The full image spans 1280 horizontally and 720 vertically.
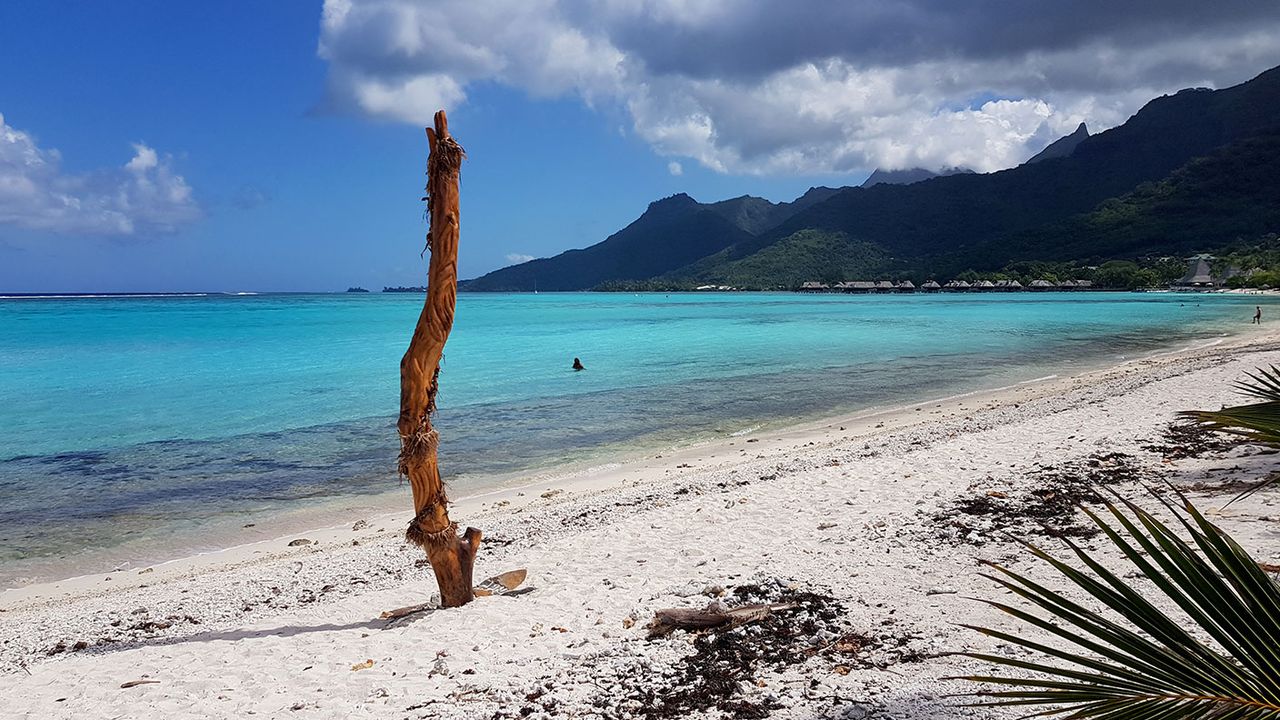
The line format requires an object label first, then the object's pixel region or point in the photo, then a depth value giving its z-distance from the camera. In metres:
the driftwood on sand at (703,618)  4.88
